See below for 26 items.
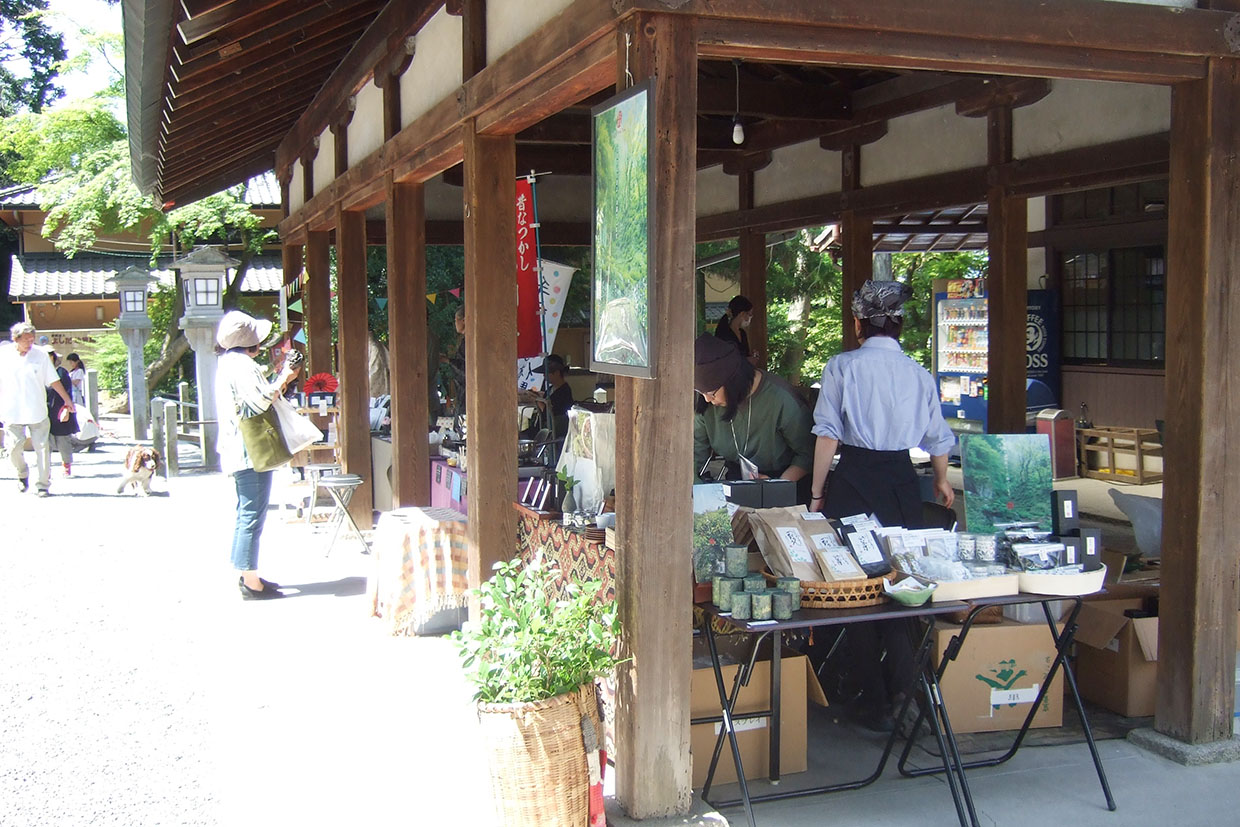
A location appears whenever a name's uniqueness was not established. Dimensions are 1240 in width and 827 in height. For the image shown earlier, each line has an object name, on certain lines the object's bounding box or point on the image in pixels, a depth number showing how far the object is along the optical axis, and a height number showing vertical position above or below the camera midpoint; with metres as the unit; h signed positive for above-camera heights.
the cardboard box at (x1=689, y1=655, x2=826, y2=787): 4.12 -1.32
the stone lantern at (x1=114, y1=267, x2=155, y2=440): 14.63 +0.81
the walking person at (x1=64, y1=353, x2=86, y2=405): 18.12 +0.00
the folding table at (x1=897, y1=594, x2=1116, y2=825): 3.91 -1.09
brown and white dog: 12.00 -0.99
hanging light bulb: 7.04 +1.52
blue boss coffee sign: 11.84 +0.34
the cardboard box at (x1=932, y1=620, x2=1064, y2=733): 4.62 -1.29
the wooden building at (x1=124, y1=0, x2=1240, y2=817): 3.61 +1.14
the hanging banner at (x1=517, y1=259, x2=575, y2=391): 5.86 +0.44
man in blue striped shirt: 4.79 -0.19
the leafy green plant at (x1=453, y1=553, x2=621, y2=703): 3.54 -0.88
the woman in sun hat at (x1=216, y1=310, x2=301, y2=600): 7.02 -0.33
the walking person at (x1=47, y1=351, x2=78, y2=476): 13.95 -0.68
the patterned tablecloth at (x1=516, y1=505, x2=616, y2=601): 4.35 -0.75
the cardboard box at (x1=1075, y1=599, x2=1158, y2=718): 4.74 -1.23
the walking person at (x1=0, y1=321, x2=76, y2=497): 12.20 -0.23
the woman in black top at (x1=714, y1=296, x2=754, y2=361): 8.91 +0.43
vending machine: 13.69 +0.26
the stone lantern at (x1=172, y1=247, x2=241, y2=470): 12.75 +0.92
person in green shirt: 5.20 -0.25
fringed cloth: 6.11 -1.07
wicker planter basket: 3.47 -1.21
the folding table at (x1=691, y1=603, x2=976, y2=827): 3.65 -1.10
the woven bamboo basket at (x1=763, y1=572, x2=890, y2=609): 3.82 -0.76
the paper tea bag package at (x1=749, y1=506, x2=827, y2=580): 3.94 -0.62
